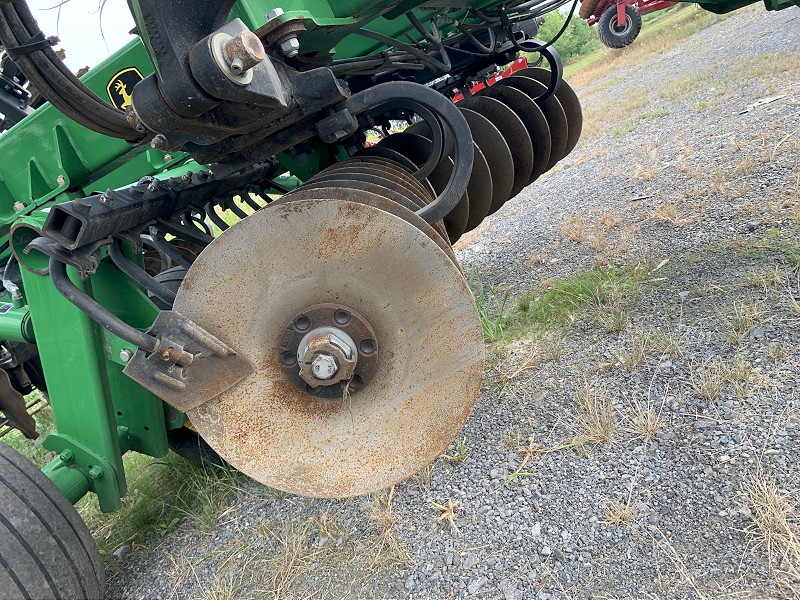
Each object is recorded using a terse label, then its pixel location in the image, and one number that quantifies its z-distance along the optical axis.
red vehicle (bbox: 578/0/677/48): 13.28
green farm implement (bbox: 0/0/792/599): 1.48
